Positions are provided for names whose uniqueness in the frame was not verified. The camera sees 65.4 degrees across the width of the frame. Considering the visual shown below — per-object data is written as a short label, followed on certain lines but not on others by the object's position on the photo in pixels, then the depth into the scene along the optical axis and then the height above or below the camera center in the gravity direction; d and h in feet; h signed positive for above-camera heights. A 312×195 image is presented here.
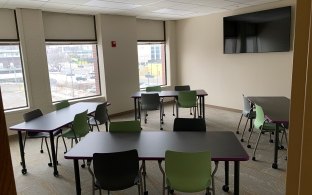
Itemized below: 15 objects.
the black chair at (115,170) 7.28 -3.22
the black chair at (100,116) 14.49 -3.10
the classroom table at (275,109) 10.53 -2.49
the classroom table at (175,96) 18.00 -2.42
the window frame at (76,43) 18.72 +1.91
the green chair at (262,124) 11.87 -3.24
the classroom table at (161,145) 7.50 -2.77
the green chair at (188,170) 6.92 -3.12
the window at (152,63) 25.06 +0.00
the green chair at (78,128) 11.93 -3.10
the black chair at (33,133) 12.37 -3.28
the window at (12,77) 16.94 -0.59
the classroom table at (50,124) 10.83 -2.65
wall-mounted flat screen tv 17.25 +2.15
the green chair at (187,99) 17.63 -2.67
